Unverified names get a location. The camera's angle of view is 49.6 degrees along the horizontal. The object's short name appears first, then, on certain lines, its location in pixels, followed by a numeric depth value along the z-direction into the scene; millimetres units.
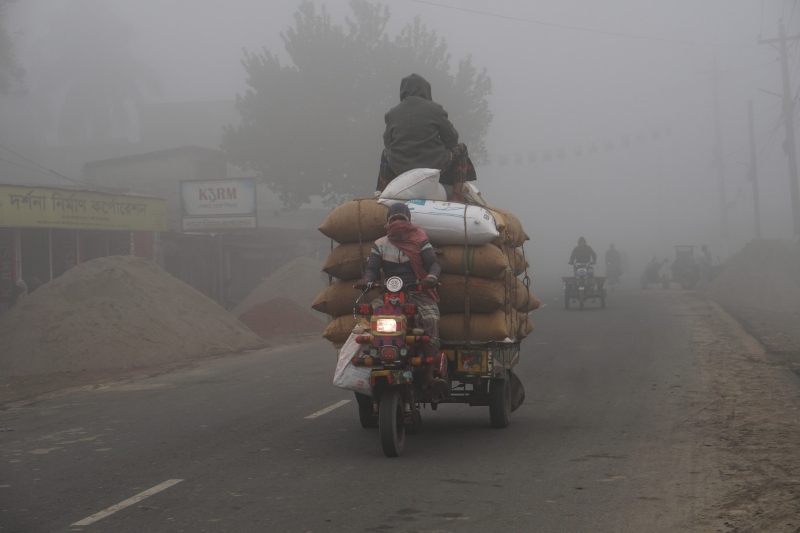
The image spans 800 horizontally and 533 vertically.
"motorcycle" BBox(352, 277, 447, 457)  6742
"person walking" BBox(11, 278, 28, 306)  24328
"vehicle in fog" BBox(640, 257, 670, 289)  42438
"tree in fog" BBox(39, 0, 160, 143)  70562
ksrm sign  33500
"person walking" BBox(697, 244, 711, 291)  41125
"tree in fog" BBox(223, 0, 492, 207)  43094
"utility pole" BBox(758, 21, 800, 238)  36781
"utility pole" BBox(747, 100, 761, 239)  49250
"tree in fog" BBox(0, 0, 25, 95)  47431
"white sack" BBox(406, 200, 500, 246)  7559
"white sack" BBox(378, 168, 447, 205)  7770
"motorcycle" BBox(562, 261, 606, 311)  24281
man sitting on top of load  8281
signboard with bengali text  25250
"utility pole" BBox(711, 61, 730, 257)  54469
